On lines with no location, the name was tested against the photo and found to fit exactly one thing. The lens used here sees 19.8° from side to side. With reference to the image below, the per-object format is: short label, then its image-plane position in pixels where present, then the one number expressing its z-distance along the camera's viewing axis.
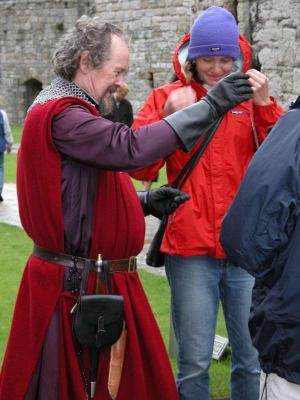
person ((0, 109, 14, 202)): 12.27
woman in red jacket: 3.66
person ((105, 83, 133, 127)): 10.74
